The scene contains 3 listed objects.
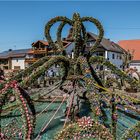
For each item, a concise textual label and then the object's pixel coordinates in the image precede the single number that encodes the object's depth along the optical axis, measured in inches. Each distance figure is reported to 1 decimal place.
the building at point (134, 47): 1324.3
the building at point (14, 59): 1539.8
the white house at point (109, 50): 1194.2
